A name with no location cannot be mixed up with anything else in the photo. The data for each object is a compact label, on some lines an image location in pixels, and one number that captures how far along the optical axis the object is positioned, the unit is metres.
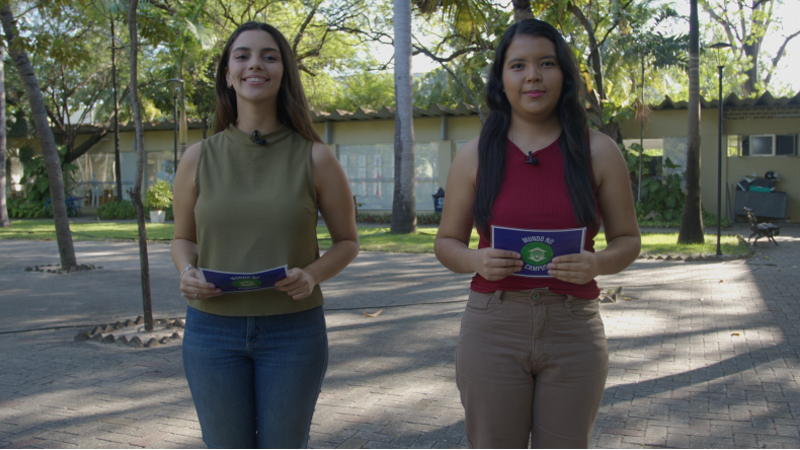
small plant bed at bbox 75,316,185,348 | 6.04
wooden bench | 14.19
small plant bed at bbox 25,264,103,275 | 11.07
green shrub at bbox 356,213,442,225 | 22.95
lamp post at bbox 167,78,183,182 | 24.20
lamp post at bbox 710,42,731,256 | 12.05
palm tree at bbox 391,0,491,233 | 15.37
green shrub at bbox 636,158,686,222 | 20.56
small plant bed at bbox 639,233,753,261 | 12.02
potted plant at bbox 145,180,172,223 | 24.81
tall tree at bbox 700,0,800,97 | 34.16
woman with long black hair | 2.07
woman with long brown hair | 2.18
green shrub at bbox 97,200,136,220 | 27.03
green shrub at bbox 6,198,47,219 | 27.70
